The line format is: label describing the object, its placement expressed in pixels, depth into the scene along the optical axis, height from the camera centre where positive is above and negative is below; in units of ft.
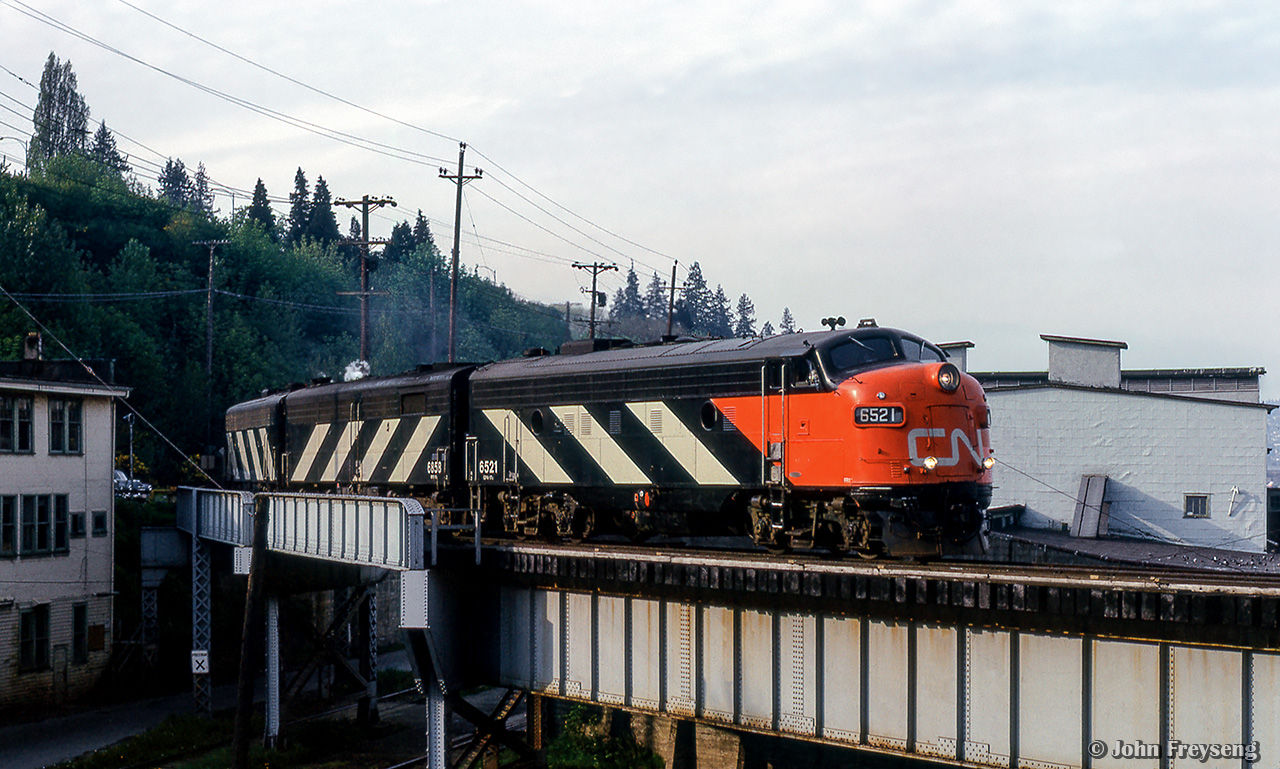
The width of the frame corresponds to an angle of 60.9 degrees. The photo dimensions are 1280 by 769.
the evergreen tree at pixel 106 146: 500.74 +116.79
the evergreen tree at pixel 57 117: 379.76 +96.49
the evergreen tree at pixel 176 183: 609.01 +114.27
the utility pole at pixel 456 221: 169.48 +27.08
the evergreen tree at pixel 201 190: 606.14 +113.79
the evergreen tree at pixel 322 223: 465.47 +70.38
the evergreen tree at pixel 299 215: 463.46 +74.34
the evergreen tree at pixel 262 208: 433.48 +72.03
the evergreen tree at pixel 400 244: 457.68 +62.52
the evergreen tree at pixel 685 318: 622.54 +39.45
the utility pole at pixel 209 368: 226.58 +3.98
